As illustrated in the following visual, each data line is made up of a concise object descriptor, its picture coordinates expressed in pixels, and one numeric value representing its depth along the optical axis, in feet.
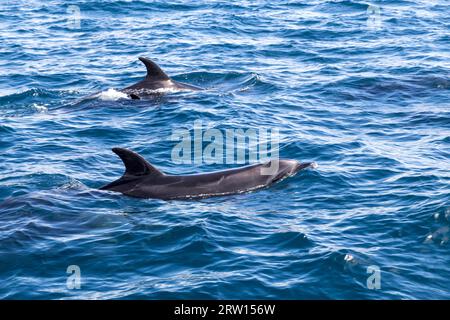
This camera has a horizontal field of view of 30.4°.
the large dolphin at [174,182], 59.67
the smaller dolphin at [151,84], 88.22
